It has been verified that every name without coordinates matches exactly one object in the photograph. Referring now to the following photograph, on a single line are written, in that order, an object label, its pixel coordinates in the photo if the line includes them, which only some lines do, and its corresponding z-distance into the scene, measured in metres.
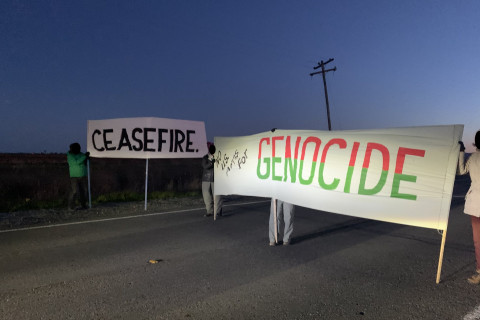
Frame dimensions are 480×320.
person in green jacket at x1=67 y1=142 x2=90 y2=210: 9.17
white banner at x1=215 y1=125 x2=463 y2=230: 4.16
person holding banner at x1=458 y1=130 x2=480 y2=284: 4.03
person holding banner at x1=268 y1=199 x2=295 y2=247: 5.69
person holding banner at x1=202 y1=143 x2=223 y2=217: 8.31
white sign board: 9.75
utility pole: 24.58
